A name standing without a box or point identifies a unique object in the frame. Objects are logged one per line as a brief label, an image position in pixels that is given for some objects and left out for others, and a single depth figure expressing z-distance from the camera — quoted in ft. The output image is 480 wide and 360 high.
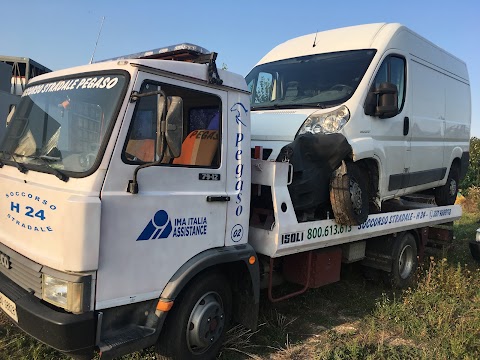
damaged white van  14.29
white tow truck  8.98
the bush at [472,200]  53.47
